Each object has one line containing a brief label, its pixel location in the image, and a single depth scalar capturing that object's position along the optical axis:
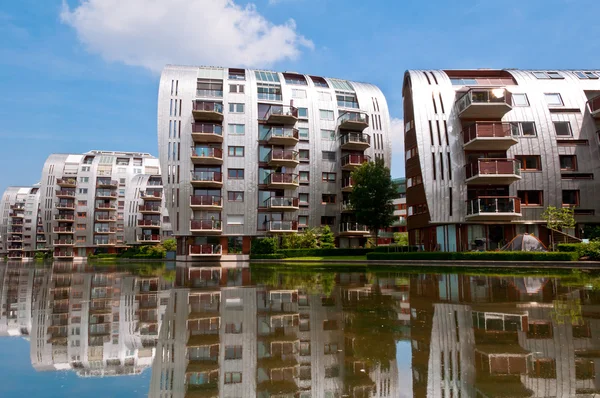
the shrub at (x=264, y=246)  49.22
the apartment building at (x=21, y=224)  124.31
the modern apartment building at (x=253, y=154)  51.91
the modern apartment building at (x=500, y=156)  38.72
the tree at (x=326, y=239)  49.34
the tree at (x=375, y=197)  45.88
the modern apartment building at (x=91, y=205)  95.38
